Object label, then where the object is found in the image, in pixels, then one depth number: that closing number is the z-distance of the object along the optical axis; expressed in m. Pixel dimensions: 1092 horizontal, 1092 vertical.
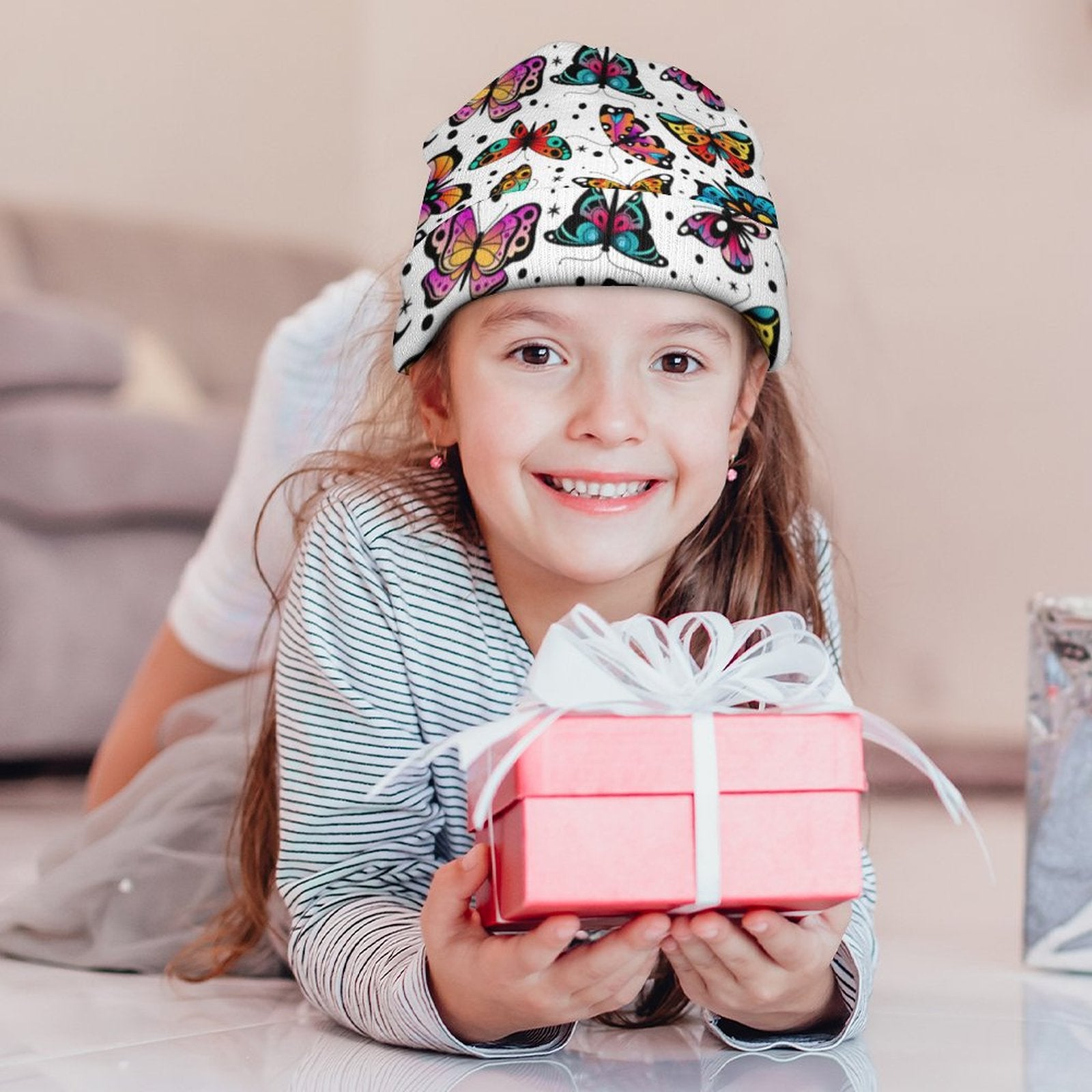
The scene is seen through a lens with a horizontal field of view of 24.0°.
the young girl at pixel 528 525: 0.94
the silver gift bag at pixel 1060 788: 1.17
